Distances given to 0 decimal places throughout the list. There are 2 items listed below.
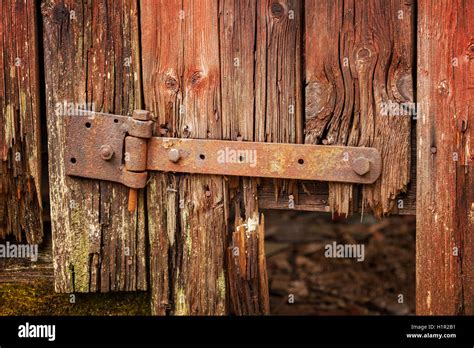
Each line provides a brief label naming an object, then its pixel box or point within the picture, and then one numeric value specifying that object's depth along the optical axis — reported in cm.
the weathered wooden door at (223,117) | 230
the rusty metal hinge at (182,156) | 235
